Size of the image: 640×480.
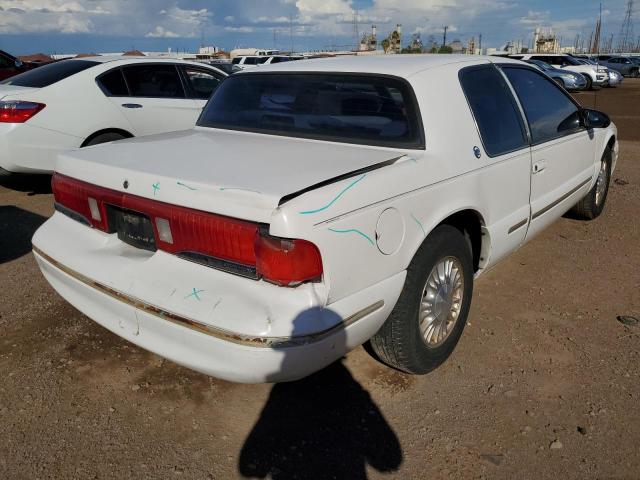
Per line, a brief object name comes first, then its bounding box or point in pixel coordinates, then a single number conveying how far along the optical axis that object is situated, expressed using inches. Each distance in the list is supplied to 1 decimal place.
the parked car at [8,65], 507.5
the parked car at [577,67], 991.6
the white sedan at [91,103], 232.4
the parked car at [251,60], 984.9
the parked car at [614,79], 1045.4
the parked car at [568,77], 896.1
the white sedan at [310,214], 84.4
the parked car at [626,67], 1428.9
